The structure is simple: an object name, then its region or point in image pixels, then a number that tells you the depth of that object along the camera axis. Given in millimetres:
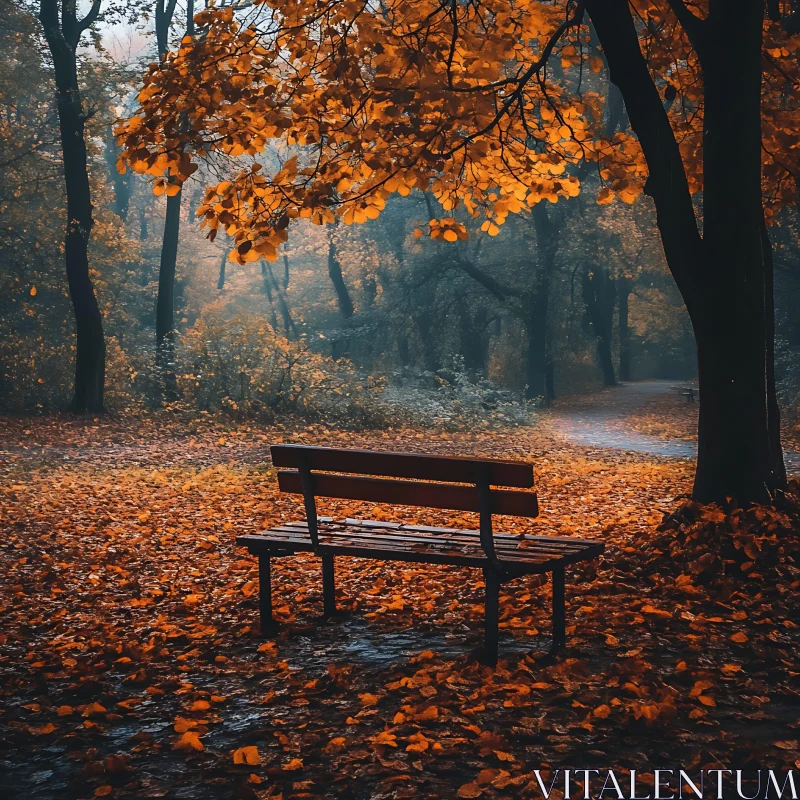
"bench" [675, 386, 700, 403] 29128
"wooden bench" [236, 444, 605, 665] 4516
